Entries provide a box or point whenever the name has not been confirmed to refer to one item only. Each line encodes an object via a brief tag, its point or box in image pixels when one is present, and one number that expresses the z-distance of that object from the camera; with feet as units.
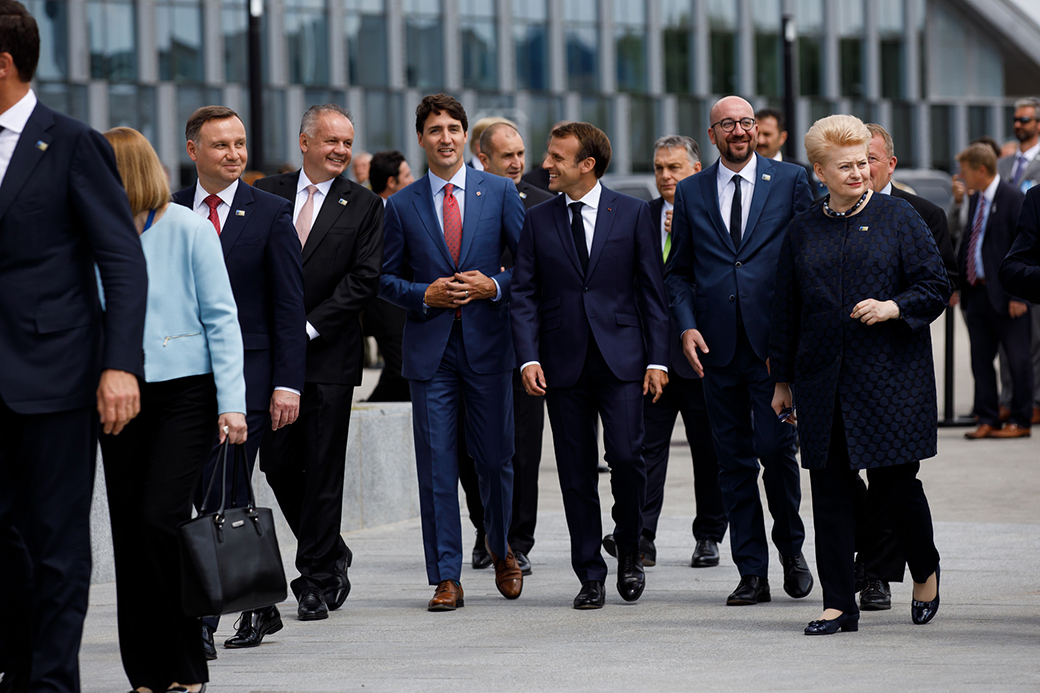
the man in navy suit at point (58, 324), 30.04
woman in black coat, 40.06
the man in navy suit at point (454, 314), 46.91
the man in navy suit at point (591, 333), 45.68
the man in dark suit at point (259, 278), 41.73
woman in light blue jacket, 33.14
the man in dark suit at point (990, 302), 83.30
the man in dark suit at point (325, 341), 45.96
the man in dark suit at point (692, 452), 52.85
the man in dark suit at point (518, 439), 53.31
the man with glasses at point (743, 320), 45.55
